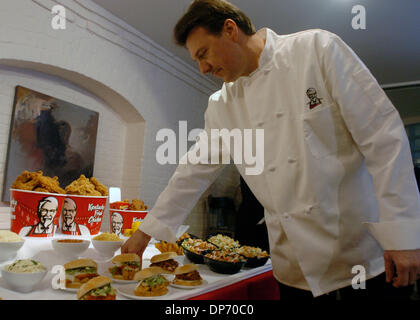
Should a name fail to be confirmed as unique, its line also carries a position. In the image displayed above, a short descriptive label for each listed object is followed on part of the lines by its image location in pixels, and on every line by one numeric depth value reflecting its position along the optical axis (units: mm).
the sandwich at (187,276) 1229
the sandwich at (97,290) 1013
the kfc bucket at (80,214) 1776
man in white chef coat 949
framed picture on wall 3041
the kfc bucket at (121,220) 2076
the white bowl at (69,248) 1339
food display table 1057
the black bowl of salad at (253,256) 1605
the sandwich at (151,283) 1107
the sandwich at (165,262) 1403
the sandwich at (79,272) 1133
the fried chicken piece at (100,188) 1949
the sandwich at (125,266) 1271
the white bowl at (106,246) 1484
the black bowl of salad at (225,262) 1426
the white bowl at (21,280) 1020
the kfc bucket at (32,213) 1532
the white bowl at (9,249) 1215
